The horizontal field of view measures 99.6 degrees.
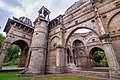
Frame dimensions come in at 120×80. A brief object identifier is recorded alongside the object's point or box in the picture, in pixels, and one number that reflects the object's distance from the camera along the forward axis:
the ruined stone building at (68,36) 5.10
